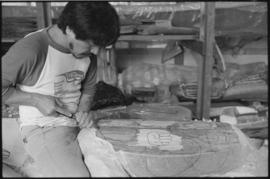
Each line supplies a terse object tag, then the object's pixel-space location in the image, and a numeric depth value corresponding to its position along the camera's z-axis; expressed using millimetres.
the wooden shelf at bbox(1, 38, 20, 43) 1431
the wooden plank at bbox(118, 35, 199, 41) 1472
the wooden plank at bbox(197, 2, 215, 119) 1409
